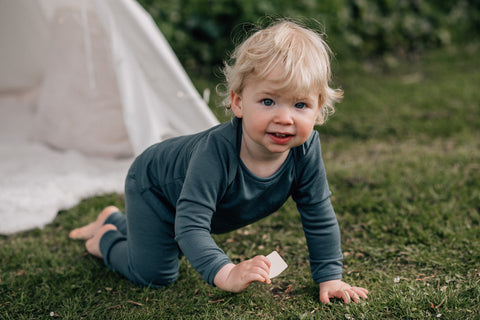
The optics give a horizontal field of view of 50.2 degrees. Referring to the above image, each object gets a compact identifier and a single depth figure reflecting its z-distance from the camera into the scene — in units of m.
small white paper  1.69
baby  1.65
